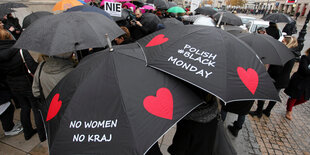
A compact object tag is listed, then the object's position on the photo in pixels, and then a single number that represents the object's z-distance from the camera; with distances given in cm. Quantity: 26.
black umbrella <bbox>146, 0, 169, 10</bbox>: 1140
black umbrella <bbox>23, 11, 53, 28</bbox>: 493
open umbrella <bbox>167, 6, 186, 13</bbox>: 1000
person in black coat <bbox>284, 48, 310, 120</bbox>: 385
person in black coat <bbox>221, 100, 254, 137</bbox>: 274
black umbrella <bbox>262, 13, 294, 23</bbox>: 842
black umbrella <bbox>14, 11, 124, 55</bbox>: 208
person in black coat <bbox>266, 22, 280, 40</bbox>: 727
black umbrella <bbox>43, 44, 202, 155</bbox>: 127
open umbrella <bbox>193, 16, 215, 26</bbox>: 569
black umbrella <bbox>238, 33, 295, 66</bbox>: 267
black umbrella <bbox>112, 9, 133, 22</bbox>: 656
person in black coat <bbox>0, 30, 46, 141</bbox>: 272
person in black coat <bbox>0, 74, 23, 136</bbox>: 313
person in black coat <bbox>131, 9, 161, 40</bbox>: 556
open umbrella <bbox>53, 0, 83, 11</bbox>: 575
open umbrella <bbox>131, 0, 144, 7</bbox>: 1294
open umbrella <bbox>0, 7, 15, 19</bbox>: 501
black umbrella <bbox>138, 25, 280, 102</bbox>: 154
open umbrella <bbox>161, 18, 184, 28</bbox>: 650
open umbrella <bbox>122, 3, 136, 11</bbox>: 931
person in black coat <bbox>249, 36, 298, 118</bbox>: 393
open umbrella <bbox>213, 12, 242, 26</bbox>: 681
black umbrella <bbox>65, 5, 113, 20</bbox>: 416
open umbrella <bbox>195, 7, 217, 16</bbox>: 1145
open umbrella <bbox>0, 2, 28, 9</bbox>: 556
